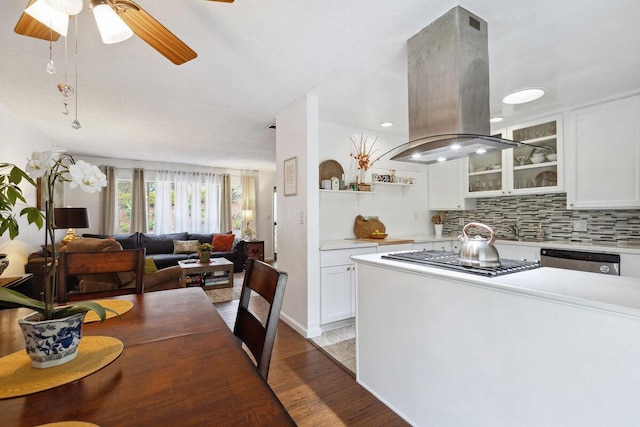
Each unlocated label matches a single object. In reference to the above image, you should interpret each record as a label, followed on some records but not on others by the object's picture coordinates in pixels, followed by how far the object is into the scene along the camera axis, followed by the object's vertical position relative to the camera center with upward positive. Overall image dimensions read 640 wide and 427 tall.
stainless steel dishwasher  2.47 -0.46
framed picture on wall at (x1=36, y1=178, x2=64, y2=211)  3.91 +0.34
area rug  4.05 -1.19
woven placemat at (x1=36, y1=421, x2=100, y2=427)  0.56 -0.40
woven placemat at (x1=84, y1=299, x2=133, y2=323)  1.14 -0.41
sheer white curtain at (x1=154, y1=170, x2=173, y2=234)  6.31 +0.24
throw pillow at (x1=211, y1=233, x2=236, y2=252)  6.14 -0.61
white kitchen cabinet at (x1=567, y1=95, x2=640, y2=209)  2.55 +0.51
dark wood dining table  0.58 -0.41
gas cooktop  1.39 -0.28
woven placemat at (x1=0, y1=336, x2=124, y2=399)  0.68 -0.40
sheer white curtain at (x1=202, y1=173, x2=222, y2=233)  6.86 +0.29
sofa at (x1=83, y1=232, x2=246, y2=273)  5.35 -0.62
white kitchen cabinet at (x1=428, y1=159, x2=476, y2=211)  3.79 +0.35
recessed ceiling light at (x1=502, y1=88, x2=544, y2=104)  2.60 +1.07
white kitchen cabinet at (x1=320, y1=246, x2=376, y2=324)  2.83 -0.72
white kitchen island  0.96 -0.56
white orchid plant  0.75 +0.09
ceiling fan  1.23 +0.89
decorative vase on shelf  3.53 +0.46
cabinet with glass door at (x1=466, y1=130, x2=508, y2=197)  3.38 +0.45
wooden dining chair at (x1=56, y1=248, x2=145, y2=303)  1.53 -0.28
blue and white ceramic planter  0.74 -0.32
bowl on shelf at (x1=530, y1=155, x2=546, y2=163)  3.10 +0.56
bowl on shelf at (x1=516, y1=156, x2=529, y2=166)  3.22 +0.58
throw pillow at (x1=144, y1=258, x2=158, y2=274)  3.52 -0.65
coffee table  4.18 -0.81
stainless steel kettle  1.47 -0.21
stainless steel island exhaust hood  1.62 +0.73
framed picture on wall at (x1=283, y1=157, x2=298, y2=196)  2.93 +0.38
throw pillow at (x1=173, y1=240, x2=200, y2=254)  5.77 -0.65
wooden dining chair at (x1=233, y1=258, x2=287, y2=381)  0.95 -0.36
